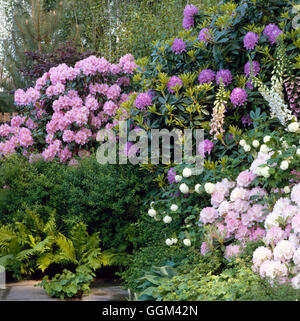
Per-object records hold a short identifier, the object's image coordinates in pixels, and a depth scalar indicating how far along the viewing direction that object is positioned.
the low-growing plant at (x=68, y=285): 3.58
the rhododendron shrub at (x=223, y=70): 4.17
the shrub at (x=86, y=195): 4.44
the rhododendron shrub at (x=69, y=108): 5.71
